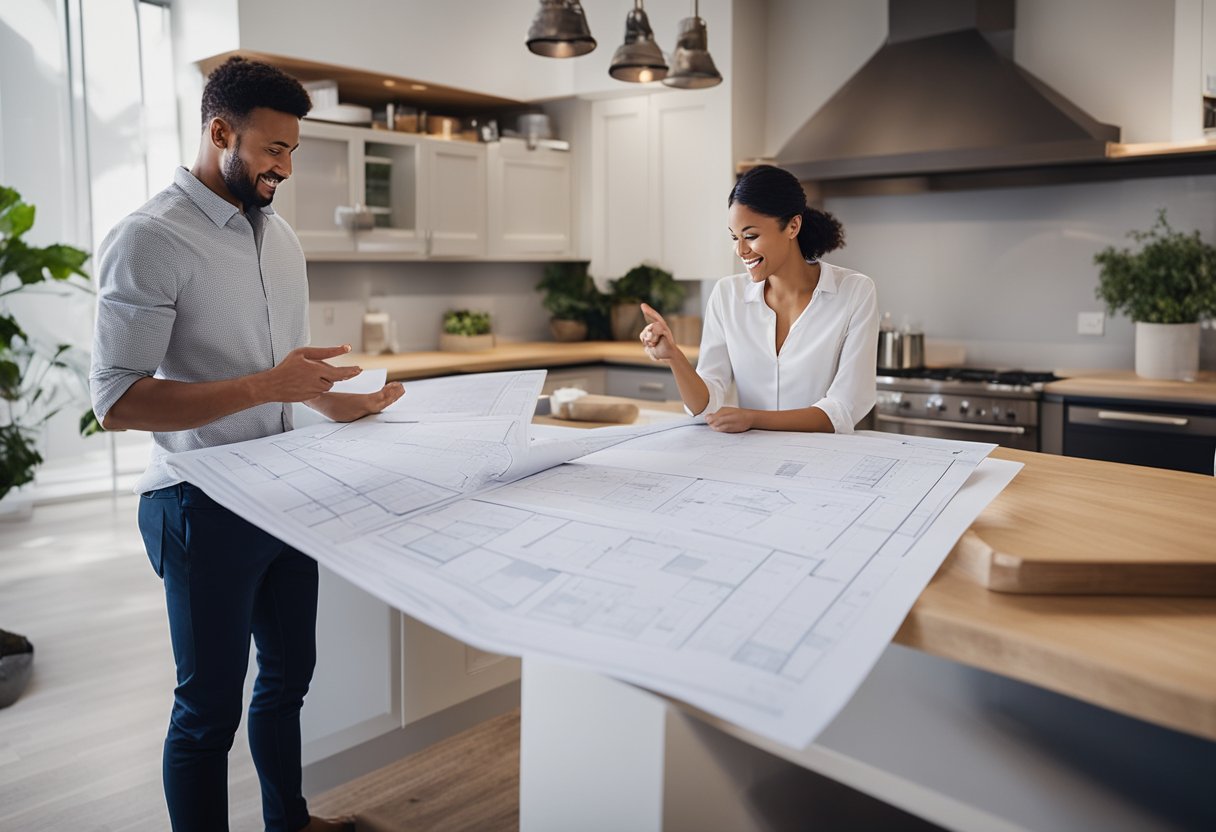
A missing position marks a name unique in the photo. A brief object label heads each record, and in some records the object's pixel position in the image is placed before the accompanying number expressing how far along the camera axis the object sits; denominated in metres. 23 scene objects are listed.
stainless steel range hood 3.68
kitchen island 0.83
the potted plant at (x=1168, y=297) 3.55
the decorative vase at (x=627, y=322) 5.37
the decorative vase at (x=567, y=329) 5.43
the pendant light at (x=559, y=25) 2.49
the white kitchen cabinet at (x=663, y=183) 4.72
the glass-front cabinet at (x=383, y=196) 4.22
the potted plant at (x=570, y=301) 5.32
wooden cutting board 0.95
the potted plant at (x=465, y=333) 5.03
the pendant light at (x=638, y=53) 2.65
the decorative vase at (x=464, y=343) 5.02
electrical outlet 4.01
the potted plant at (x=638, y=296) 5.08
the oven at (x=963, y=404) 3.58
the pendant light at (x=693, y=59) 2.79
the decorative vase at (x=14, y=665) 2.79
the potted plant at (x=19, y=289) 3.34
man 1.49
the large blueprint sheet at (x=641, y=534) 0.79
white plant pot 3.56
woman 2.11
